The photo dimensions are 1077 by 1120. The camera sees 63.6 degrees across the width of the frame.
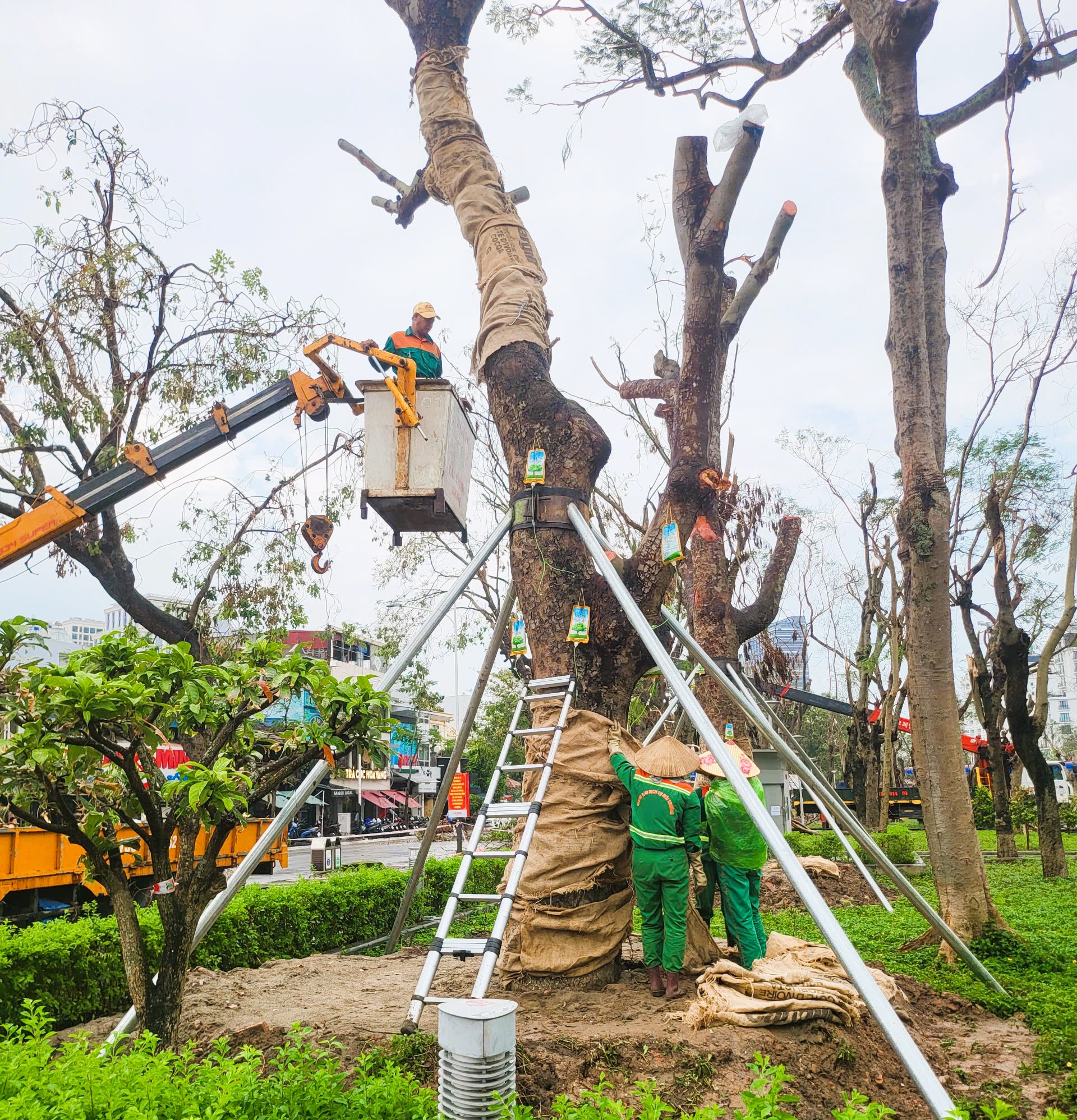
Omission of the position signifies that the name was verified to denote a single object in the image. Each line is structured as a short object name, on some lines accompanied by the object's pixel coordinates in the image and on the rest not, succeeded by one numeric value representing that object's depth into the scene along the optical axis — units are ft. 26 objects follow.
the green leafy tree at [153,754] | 11.12
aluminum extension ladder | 12.35
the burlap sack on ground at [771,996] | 13.41
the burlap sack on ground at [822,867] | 39.29
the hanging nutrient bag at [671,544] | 17.29
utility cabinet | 47.78
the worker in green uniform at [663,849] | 16.12
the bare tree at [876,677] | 61.57
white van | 119.85
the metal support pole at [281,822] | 14.51
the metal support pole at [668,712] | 22.40
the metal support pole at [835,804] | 18.07
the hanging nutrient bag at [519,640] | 20.33
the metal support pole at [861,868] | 28.40
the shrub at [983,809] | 83.71
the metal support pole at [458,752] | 20.71
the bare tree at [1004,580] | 39.65
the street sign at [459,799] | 57.31
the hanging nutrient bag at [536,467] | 19.10
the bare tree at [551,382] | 18.75
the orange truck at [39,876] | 29.66
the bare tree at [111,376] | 34.55
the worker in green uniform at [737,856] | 17.11
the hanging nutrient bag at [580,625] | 18.07
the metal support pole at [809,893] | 9.17
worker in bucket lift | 19.15
